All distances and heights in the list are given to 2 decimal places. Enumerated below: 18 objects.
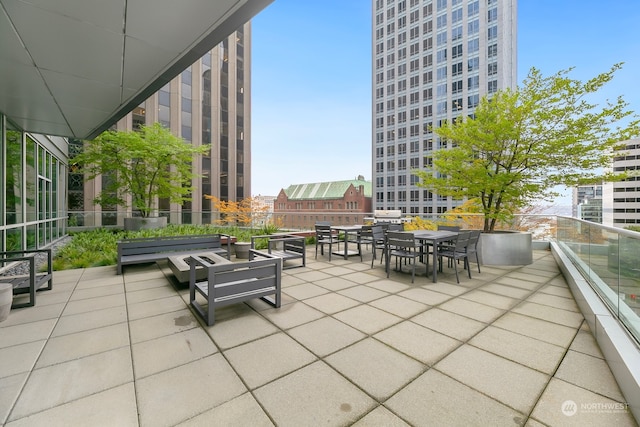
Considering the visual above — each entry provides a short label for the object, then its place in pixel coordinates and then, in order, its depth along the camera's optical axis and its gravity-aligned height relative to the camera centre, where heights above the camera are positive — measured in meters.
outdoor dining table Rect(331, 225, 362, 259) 8.14 -0.57
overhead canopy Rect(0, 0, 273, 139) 3.43 +2.49
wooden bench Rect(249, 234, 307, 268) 6.95 -0.98
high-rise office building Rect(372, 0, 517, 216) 53.78 +29.25
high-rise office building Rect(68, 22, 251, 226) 27.33 +10.08
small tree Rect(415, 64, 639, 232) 6.82 +1.78
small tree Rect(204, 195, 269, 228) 12.91 -0.15
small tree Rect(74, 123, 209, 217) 13.20 +2.50
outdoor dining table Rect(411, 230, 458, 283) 5.71 -0.54
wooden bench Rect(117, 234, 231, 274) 6.45 -0.89
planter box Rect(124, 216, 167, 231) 13.57 -0.57
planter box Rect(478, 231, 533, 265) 7.35 -0.95
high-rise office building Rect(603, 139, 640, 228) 68.75 +5.27
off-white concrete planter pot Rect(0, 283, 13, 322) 3.77 -1.18
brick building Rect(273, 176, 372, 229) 77.31 +4.44
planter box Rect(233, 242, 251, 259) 8.56 -1.16
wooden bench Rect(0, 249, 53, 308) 4.30 -1.14
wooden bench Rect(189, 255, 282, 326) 3.72 -1.01
